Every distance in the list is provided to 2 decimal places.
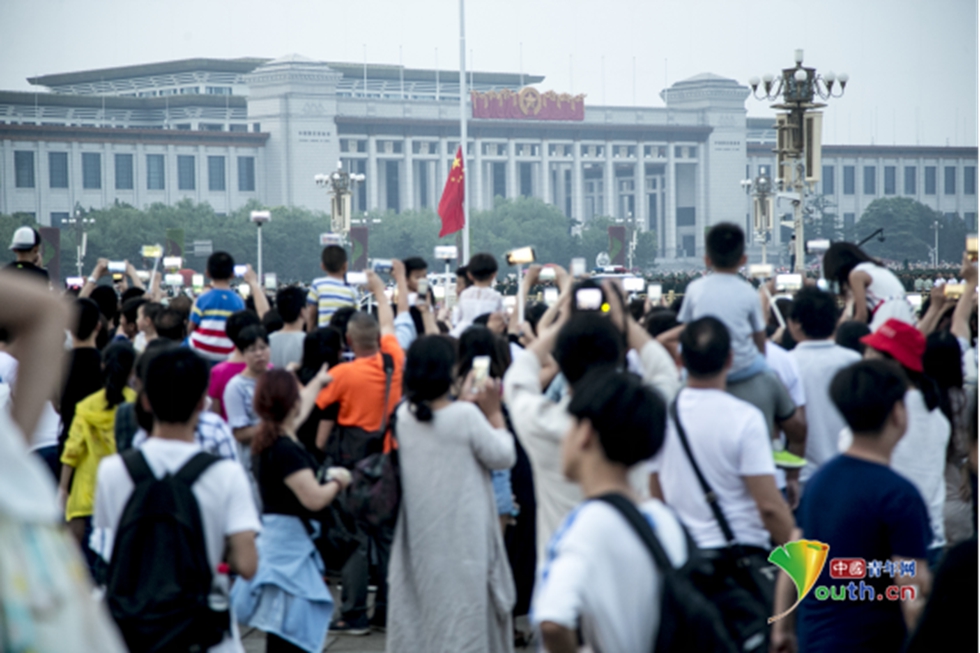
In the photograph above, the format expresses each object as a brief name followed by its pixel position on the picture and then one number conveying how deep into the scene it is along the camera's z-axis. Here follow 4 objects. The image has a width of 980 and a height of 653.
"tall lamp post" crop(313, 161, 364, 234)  61.41
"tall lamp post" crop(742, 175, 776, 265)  65.56
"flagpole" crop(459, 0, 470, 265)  41.09
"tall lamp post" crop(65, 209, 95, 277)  104.81
